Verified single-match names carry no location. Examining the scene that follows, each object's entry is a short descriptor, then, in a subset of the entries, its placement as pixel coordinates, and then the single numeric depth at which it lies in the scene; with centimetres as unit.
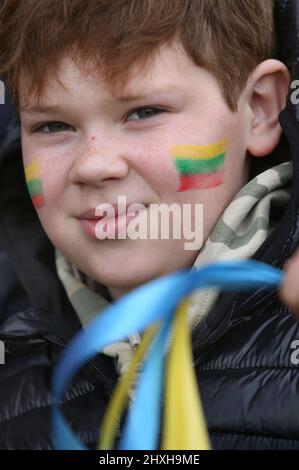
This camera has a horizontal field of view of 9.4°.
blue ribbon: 70
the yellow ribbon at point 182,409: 73
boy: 95
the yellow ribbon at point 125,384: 75
